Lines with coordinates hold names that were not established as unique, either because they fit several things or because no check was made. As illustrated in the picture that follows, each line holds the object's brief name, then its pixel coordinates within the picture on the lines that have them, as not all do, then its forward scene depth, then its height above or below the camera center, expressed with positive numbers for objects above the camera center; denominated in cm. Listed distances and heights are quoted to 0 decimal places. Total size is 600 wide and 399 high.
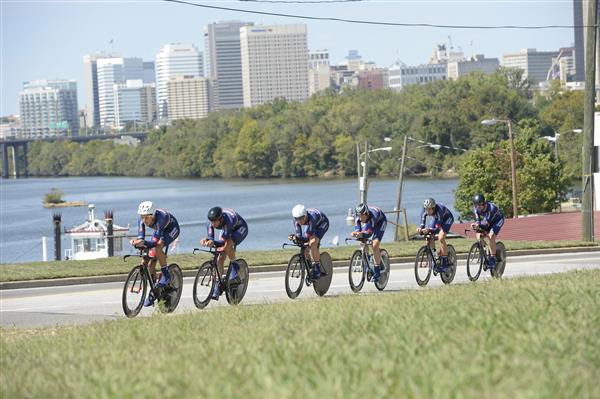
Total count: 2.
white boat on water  6488 -617
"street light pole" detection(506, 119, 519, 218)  5912 -343
